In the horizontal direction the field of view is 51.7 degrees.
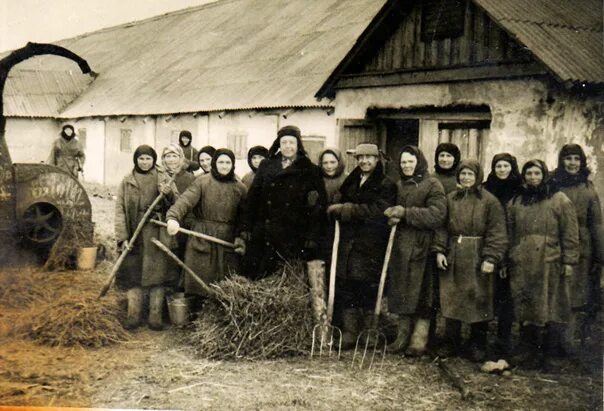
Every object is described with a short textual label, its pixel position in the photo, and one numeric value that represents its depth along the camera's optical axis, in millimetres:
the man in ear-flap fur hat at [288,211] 5727
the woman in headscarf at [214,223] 6004
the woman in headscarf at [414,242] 5508
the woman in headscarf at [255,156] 6887
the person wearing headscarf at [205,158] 7176
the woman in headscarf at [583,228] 5359
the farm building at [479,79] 6031
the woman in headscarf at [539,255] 5215
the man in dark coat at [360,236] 5695
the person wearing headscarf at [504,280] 5488
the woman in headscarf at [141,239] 6113
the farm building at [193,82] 13102
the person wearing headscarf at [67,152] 12312
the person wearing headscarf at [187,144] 10438
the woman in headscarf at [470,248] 5305
